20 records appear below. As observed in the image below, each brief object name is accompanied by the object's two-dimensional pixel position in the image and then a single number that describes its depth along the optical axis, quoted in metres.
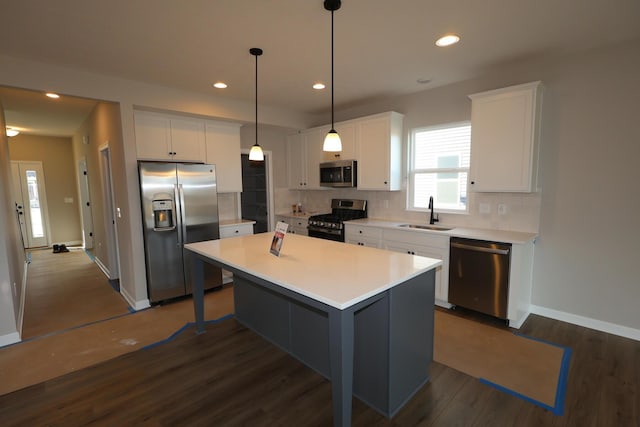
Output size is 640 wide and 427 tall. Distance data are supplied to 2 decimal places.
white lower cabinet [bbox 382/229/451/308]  3.37
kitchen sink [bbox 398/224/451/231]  3.76
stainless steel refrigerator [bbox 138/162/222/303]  3.59
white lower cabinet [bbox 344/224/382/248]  3.99
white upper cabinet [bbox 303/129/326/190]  4.92
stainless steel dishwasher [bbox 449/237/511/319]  2.97
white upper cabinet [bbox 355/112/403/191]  4.06
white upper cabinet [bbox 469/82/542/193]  2.97
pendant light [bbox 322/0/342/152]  2.39
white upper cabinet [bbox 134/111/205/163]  3.66
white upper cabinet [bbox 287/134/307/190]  5.25
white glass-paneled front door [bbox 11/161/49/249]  6.72
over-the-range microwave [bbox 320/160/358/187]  4.47
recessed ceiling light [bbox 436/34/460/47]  2.47
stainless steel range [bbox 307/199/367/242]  4.41
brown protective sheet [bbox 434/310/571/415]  2.15
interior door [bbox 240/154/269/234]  5.27
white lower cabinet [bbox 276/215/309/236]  4.97
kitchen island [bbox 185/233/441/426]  1.58
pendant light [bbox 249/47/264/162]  2.93
